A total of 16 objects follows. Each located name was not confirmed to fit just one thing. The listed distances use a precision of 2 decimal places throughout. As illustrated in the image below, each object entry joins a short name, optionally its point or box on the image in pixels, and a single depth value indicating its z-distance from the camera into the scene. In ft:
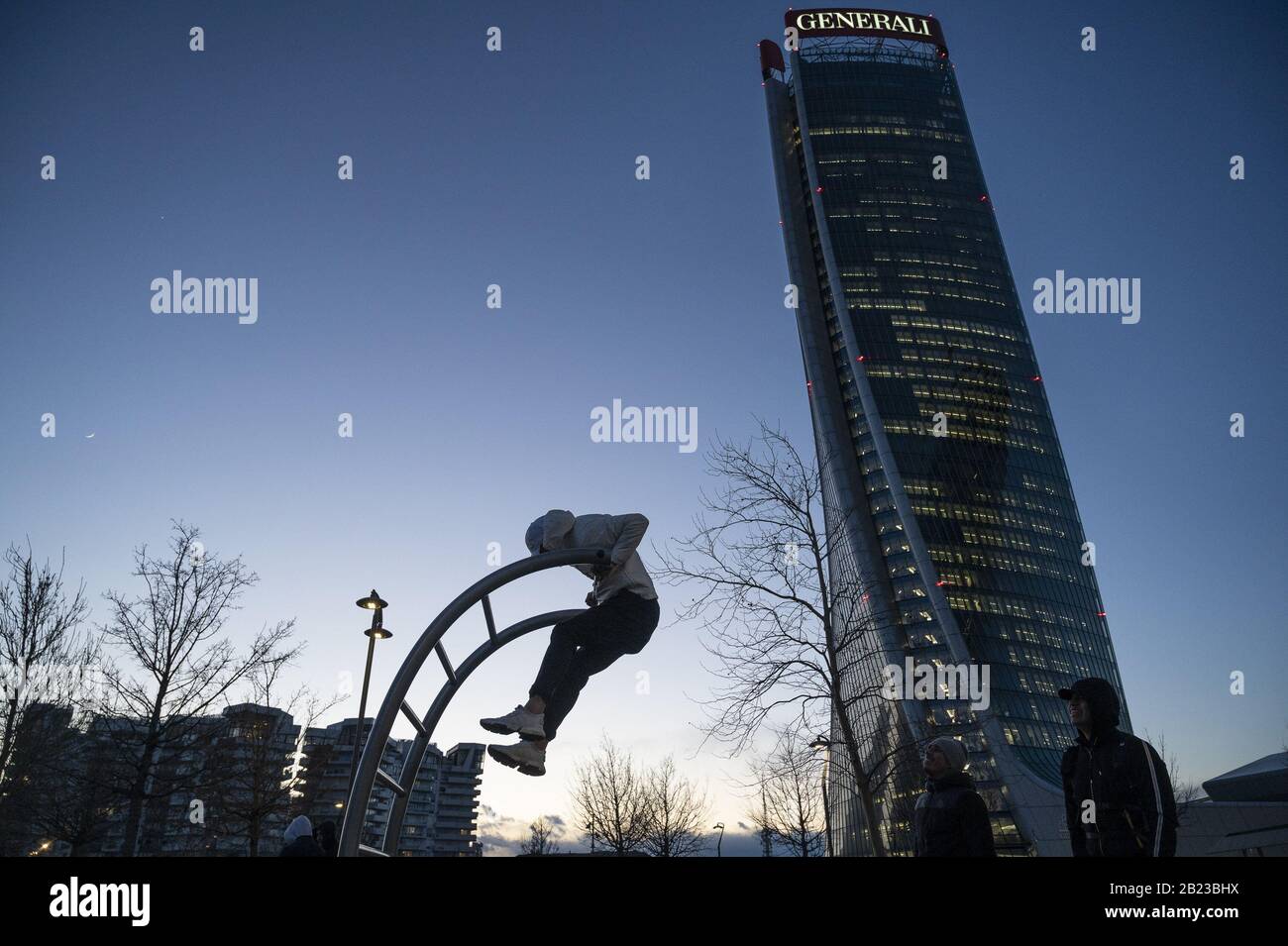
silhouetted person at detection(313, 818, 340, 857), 27.27
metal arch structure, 12.17
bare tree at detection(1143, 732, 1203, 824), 135.77
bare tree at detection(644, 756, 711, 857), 128.57
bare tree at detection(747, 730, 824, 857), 119.34
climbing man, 14.02
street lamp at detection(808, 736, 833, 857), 46.92
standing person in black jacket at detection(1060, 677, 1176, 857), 13.80
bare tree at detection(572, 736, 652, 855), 124.98
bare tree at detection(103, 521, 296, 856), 55.16
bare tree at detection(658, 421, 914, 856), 43.93
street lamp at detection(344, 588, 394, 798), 46.78
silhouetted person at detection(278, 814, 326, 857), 18.84
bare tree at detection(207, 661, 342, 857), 60.69
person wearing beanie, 13.64
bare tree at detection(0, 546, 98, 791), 55.21
